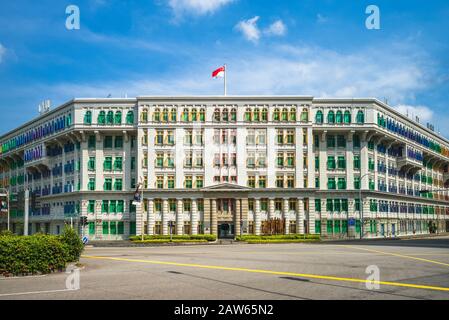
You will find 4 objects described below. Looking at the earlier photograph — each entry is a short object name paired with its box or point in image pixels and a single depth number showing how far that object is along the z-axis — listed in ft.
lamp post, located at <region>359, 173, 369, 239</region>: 241.35
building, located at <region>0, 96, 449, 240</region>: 238.89
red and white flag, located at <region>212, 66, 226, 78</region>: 231.30
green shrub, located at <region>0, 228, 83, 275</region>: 73.51
